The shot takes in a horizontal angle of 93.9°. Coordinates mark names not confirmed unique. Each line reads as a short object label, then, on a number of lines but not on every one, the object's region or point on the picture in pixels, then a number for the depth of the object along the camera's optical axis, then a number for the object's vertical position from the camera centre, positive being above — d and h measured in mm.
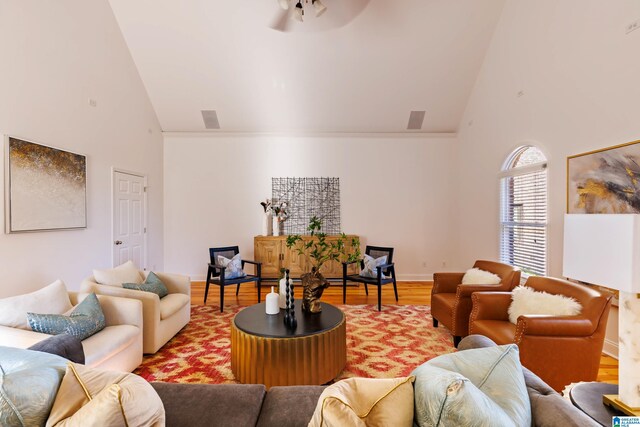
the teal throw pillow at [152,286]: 3109 -799
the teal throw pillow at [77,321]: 2113 -810
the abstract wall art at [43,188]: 2922 +271
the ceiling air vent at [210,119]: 5701 +1812
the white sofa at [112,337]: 1992 -978
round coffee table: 2203 -1065
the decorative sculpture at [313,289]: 2773 -714
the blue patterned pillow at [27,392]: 1007 -619
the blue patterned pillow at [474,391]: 938 -632
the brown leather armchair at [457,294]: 3043 -925
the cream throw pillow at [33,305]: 2125 -701
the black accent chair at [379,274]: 4219 -923
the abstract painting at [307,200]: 5980 +242
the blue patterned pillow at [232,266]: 4402 -816
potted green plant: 2775 -687
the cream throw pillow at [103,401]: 944 -641
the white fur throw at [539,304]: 2307 -756
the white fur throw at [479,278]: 3221 -730
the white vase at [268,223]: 5824 -214
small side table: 1436 -975
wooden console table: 5527 -868
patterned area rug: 2602 -1385
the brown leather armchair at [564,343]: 2162 -955
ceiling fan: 3932 +2722
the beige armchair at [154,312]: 2852 -1018
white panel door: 4527 -109
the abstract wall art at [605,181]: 2703 +313
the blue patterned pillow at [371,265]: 4605 -830
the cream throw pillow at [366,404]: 932 -640
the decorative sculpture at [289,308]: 2532 -853
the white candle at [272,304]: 2723 -838
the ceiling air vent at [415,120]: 5719 +1795
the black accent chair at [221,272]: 4203 -905
